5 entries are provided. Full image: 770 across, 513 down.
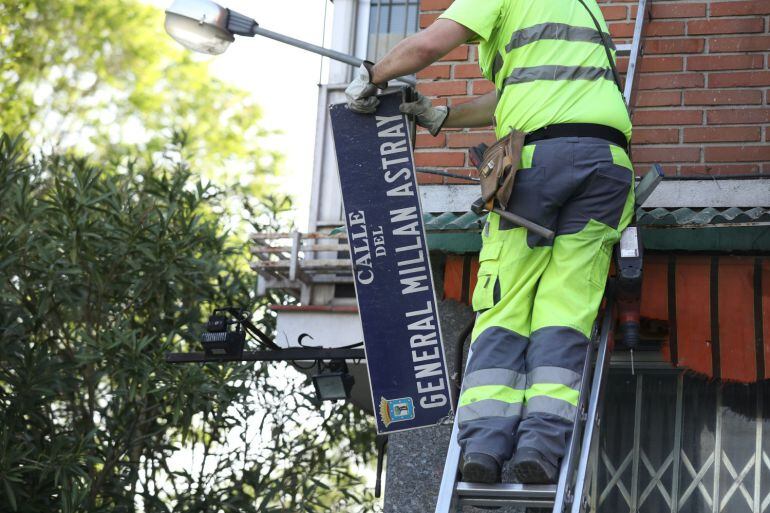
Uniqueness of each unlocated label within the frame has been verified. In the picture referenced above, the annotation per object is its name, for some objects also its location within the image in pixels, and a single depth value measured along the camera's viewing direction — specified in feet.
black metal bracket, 43.75
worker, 27.90
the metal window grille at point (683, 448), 35.69
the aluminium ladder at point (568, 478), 26.96
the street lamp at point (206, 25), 44.93
